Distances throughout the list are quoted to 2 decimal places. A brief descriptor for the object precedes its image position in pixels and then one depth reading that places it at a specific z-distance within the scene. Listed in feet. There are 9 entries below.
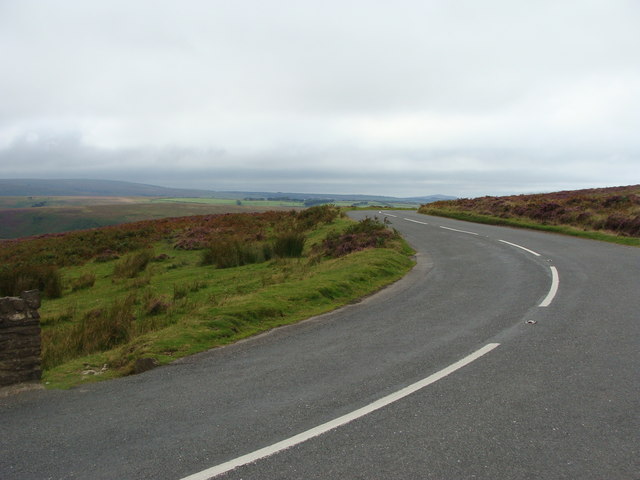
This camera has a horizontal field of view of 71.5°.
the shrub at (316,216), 92.51
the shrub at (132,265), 62.18
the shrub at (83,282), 57.77
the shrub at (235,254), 62.08
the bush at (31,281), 54.08
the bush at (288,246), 62.44
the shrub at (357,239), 57.52
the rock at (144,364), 20.44
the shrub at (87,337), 26.14
